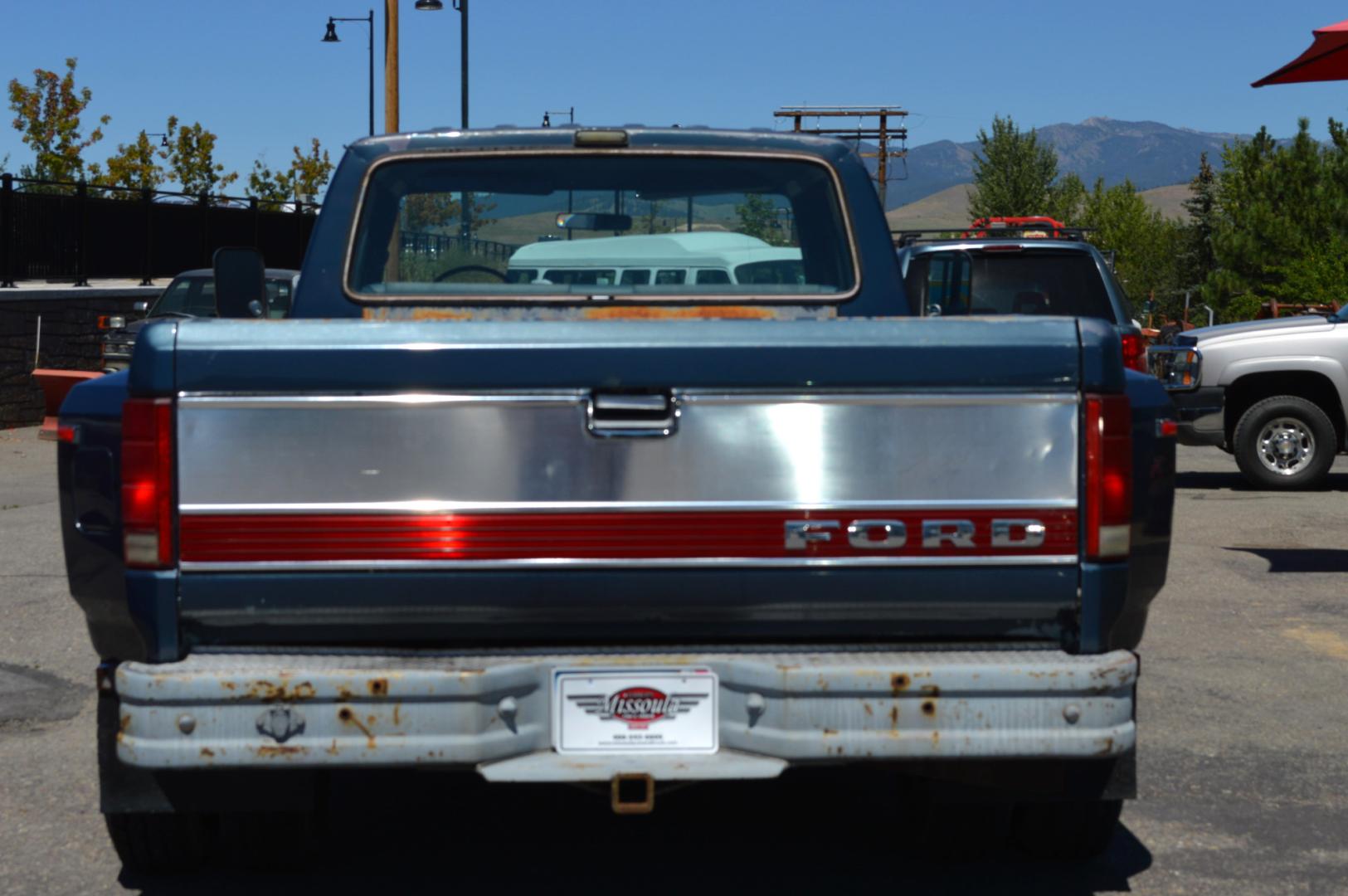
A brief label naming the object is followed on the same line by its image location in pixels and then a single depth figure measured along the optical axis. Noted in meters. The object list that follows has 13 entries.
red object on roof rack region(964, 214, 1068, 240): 24.69
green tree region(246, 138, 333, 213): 64.50
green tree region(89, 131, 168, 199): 57.96
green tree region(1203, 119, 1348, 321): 50.25
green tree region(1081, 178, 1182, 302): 112.19
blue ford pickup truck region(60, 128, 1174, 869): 3.87
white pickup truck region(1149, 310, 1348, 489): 15.01
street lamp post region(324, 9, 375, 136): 46.12
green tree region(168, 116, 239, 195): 60.22
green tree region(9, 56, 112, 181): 54.62
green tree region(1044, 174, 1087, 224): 98.03
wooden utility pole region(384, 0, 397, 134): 26.91
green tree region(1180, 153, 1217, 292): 92.81
